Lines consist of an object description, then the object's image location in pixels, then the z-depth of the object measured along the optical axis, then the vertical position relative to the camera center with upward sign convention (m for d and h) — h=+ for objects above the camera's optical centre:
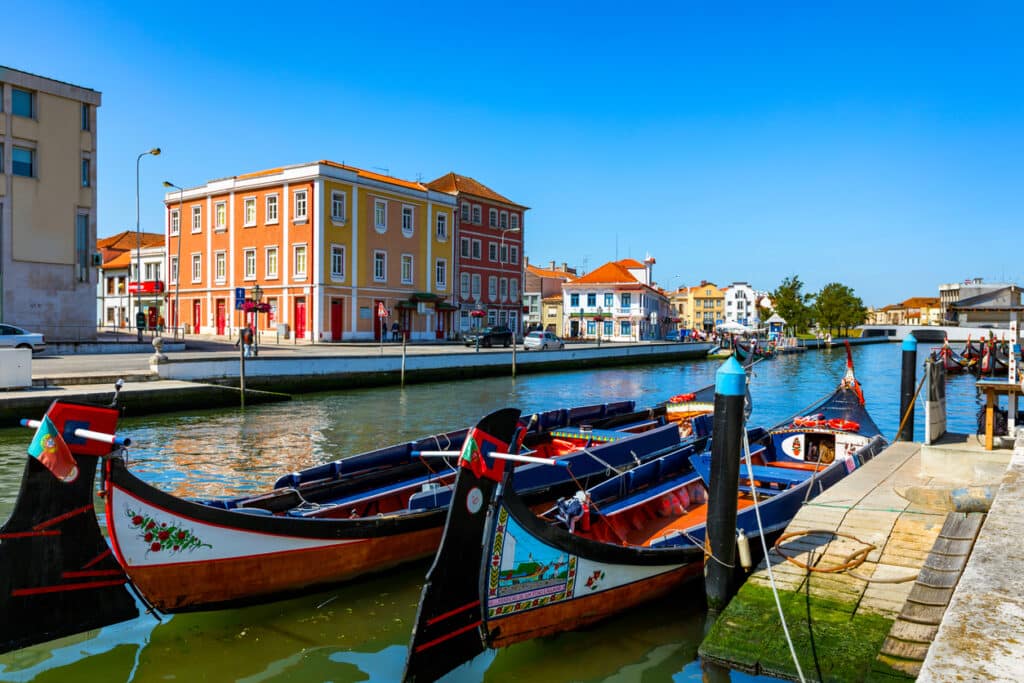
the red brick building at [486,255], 53.12 +5.79
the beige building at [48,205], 32.22 +5.65
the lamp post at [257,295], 28.95 +1.47
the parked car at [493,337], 45.06 -0.19
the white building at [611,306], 71.44 +2.68
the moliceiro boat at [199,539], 5.95 -1.86
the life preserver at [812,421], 12.45 -1.47
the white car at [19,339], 26.87 -0.22
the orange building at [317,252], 42.47 +4.96
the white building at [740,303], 111.62 +4.64
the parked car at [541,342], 45.19 -0.49
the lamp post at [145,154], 38.50 +9.21
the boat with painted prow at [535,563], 5.72 -1.99
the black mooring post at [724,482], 6.49 -1.29
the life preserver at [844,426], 12.21 -1.50
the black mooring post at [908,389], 11.79 -0.88
